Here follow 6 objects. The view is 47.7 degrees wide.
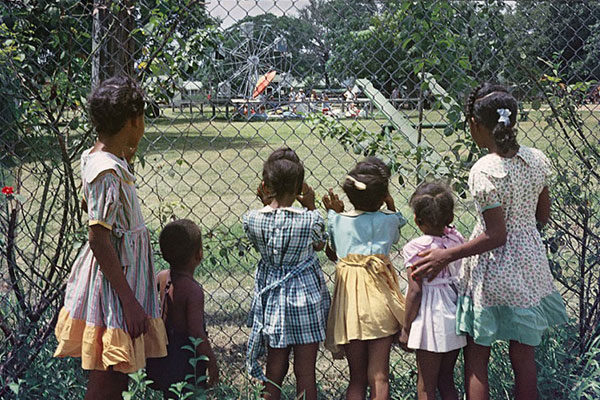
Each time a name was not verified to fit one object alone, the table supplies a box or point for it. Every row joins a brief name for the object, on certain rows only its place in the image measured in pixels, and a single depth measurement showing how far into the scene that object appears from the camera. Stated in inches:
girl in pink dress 104.5
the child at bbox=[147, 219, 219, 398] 106.0
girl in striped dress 92.4
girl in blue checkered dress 105.7
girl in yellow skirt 106.1
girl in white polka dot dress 100.5
